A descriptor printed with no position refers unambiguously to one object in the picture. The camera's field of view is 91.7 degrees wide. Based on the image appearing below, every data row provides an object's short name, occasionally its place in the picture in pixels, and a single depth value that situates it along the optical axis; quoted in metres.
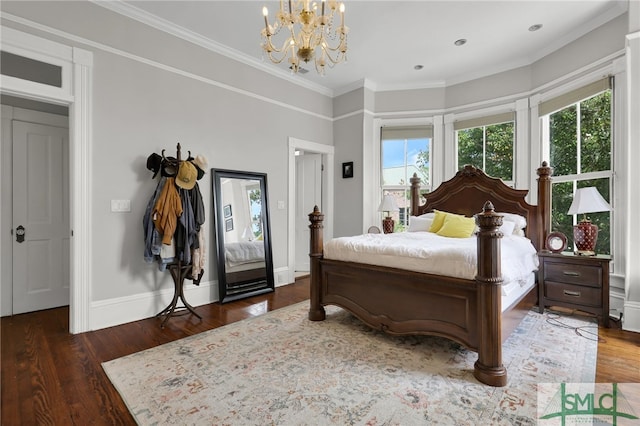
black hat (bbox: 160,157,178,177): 3.14
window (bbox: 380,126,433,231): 4.98
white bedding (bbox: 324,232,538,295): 2.18
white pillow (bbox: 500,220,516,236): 3.42
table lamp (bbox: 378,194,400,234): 4.71
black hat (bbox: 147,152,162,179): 3.11
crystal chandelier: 2.12
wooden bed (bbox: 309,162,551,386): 1.97
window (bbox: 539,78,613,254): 3.32
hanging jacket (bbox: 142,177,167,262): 3.03
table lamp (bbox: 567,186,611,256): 2.91
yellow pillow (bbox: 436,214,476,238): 3.52
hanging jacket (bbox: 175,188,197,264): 3.13
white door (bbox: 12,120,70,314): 3.34
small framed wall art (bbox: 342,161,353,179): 5.07
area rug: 1.67
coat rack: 3.12
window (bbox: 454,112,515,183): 4.37
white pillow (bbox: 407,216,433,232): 4.08
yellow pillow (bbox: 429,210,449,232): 3.84
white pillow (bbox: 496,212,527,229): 3.56
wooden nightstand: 2.92
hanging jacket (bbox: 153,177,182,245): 3.02
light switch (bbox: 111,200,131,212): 3.04
